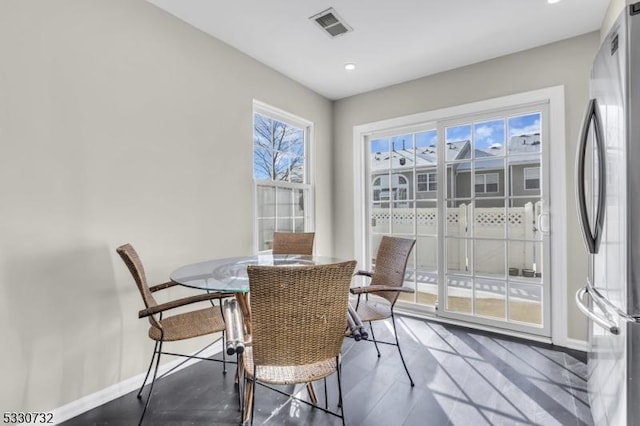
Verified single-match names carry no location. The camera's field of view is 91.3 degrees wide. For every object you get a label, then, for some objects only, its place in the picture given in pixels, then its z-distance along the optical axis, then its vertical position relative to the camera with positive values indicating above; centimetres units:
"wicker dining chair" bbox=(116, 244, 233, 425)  171 -69
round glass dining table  161 -36
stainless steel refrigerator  118 -3
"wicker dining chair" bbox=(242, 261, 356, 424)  128 -46
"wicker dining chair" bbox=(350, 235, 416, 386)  217 -52
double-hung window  319 +43
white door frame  271 +6
